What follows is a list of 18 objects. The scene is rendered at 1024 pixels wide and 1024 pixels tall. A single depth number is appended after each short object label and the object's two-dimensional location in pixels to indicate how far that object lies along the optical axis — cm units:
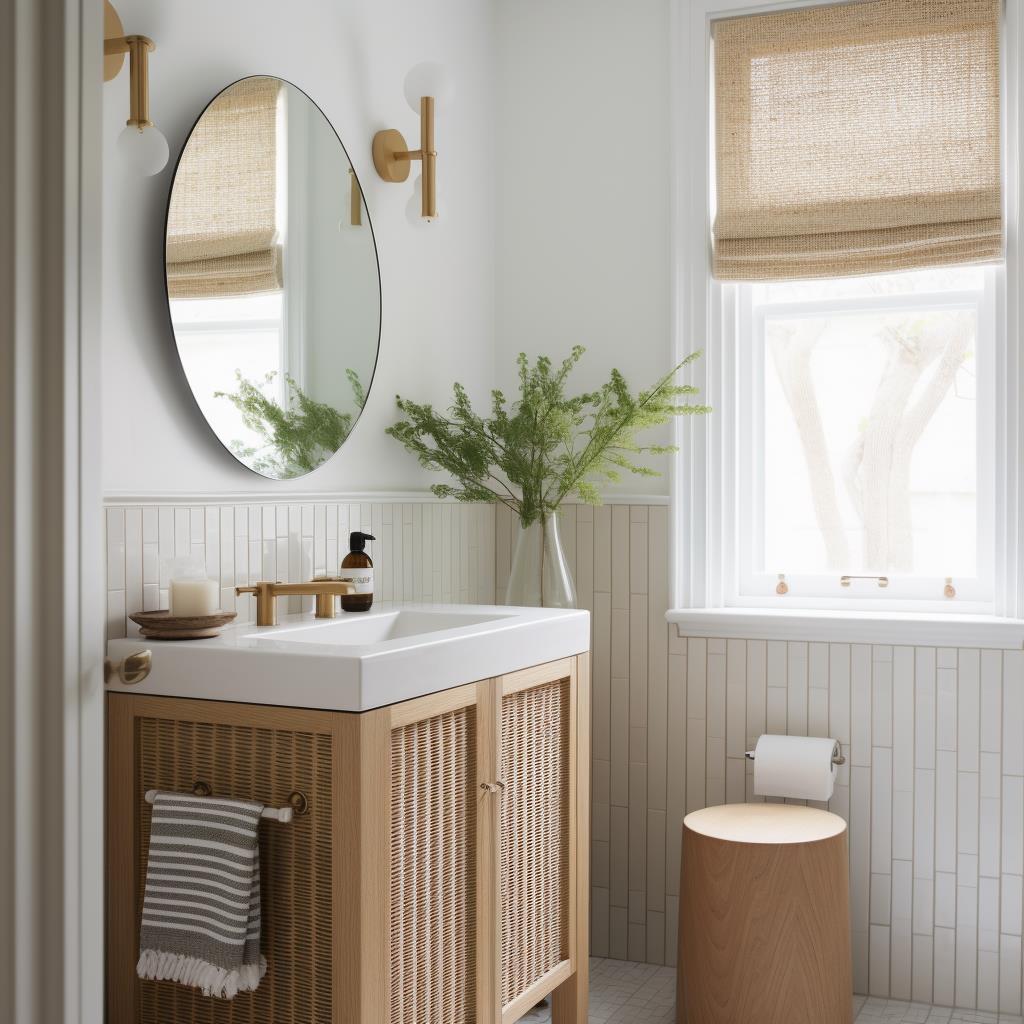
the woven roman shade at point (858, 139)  259
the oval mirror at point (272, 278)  190
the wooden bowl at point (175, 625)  166
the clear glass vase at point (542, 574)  260
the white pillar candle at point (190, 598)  171
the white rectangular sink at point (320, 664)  153
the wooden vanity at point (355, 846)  153
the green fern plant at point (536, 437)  254
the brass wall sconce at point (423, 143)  235
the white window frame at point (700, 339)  280
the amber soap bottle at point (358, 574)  218
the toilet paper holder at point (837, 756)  264
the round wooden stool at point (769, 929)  228
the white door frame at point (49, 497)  116
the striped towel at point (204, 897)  153
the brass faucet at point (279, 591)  192
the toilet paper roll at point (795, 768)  252
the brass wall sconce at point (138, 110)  170
